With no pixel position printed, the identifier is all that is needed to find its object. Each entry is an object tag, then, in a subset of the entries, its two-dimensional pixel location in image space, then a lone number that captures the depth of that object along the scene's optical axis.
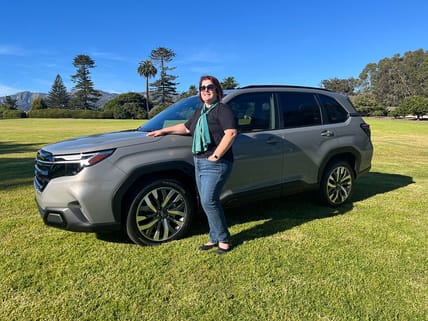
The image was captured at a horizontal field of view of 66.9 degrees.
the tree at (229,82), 77.81
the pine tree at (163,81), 84.50
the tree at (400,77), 105.25
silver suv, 3.24
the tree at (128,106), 67.12
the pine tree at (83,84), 86.19
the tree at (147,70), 85.50
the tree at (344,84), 125.69
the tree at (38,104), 77.94
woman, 3.07
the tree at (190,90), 83.00
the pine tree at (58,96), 96.56
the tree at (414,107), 69.19
